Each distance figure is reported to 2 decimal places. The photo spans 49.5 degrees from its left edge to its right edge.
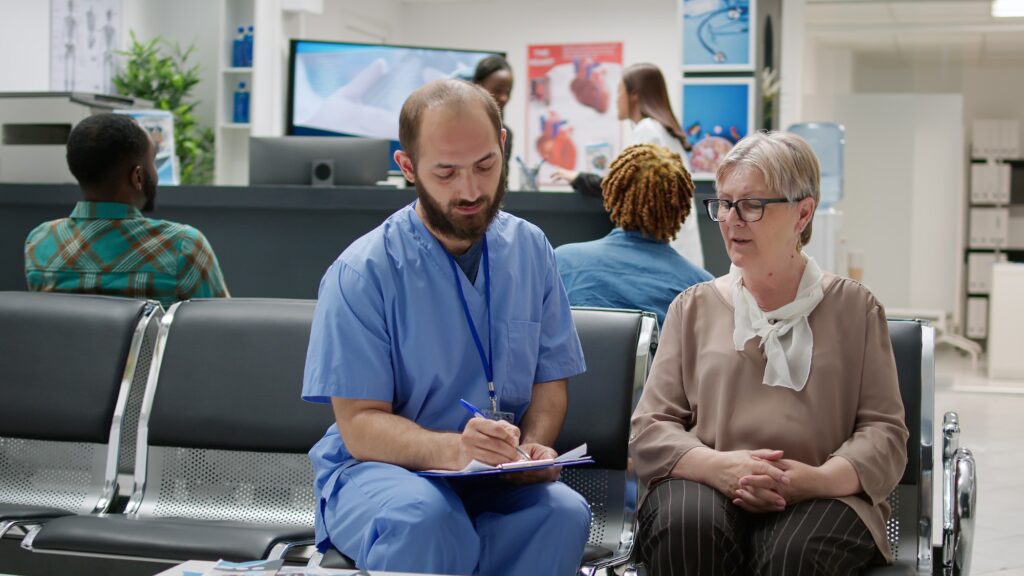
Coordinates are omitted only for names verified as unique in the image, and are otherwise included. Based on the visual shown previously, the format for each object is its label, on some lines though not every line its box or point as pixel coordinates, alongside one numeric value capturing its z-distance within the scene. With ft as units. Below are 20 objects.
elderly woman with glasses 6.00
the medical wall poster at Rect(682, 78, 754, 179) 21.84
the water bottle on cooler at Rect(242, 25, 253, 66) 25.71
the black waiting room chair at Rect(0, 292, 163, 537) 7.85
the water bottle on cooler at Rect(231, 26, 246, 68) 25.80
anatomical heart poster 31.53
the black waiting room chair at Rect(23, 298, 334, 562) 7.58
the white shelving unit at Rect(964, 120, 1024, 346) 35.01
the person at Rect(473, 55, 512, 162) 16.33
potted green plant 24.32
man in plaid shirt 9.00
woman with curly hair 8.66
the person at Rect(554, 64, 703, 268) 14.10
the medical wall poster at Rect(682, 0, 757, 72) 21.71
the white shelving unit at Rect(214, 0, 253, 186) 25.77
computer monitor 15.62
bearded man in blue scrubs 5.65
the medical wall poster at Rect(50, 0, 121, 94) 22.62
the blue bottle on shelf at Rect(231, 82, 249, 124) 26.04
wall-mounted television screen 25.73
